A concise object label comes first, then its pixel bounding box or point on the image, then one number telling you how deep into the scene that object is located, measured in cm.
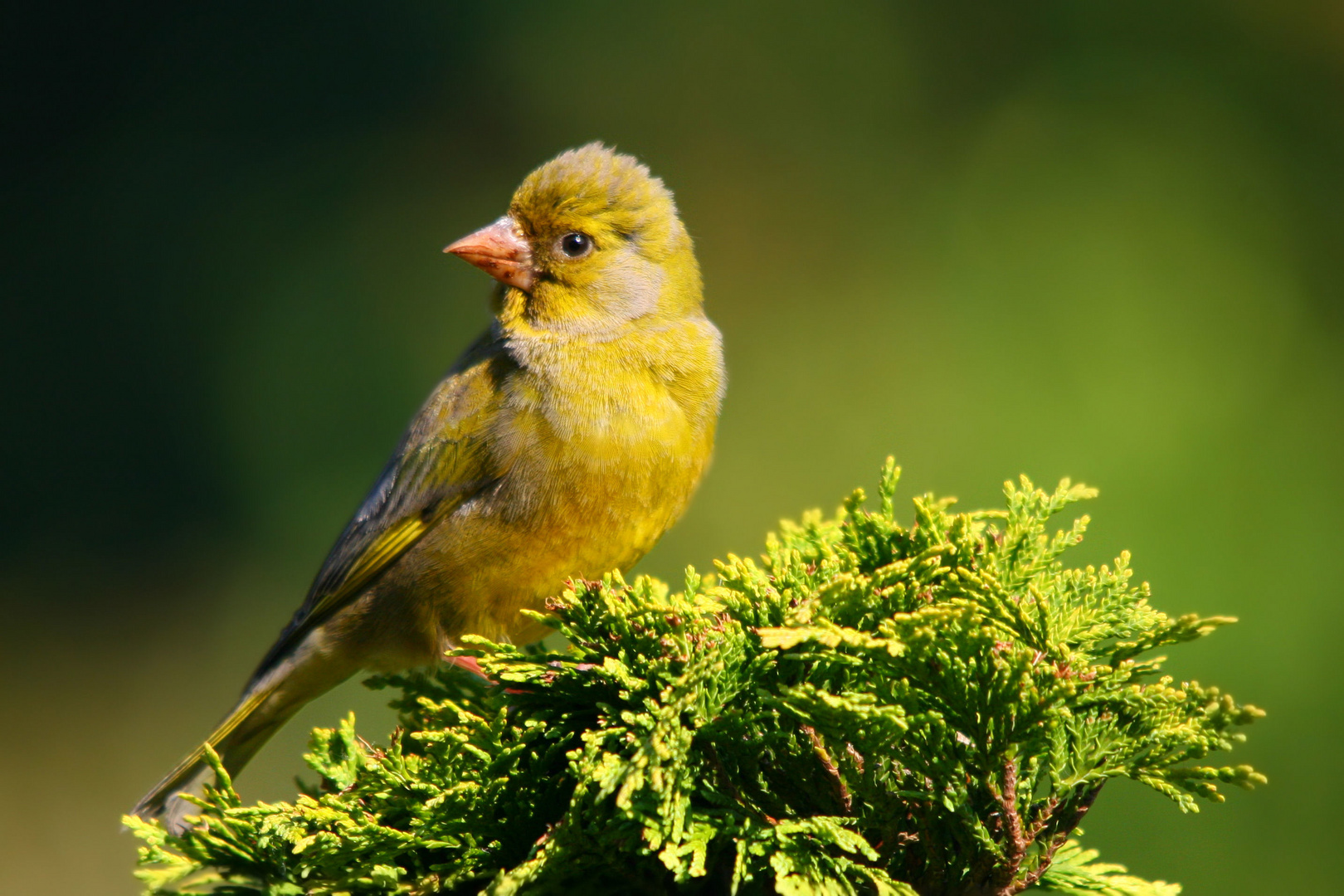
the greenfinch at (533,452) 361
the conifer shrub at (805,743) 354
